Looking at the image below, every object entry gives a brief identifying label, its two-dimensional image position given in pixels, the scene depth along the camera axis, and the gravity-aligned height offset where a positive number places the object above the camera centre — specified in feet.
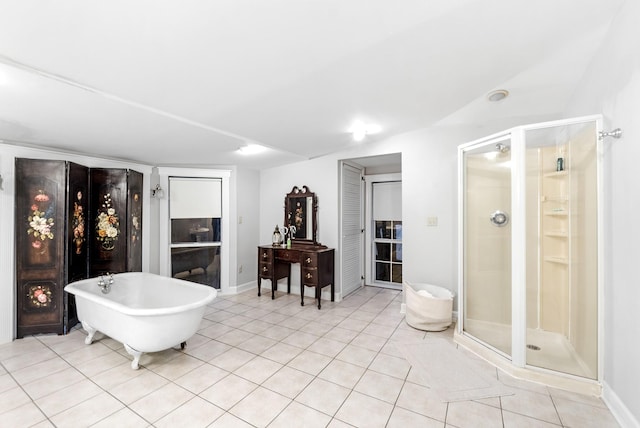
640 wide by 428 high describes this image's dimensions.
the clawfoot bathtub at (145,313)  7.50 -2.92
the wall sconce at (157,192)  13.88 +1.11
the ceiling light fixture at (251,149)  11.65 +2.79
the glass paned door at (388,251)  16.12 -2.11
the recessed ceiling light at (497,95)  8.64 +3.71
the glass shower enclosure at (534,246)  7.10 -0.93
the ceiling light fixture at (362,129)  10.28 +3.22
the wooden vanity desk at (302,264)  12.70 -2.40
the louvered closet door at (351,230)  14.30 -0.83
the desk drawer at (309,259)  12.62 -2.03
